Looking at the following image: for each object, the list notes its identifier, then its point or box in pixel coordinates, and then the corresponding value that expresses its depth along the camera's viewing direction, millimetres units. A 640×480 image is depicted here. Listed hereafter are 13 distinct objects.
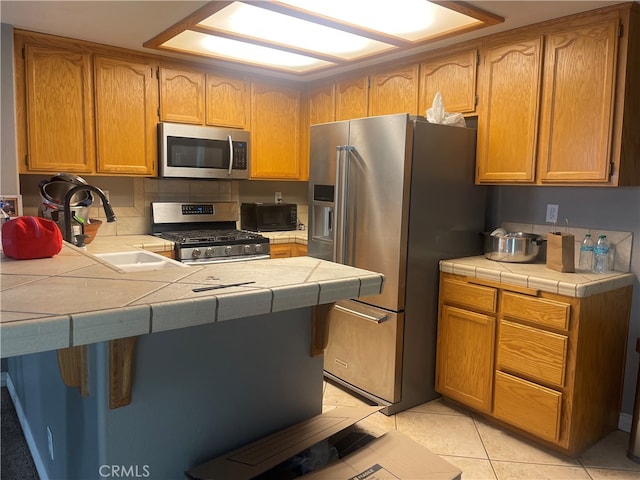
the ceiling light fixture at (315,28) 2389
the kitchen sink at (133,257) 2745
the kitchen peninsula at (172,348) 1021
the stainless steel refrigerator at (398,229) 2807
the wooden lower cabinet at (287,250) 3859
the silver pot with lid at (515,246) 2799
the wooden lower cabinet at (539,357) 2369
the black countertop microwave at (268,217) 4145
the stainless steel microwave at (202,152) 3586
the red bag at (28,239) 1620
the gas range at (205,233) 3486
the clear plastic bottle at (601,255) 2672
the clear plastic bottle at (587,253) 2739
